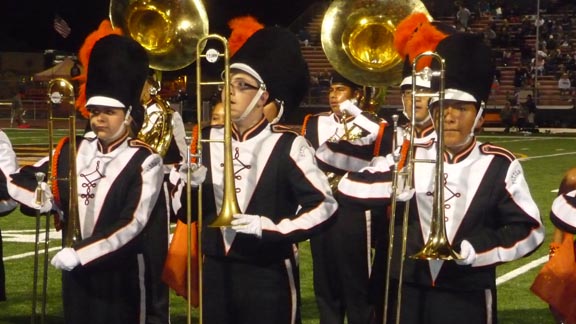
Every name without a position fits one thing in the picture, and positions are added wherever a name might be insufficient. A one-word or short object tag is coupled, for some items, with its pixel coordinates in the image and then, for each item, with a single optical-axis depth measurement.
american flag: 40.38
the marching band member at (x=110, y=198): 5.25
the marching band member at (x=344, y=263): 7.19
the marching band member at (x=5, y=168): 6.18
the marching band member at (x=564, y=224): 5.13
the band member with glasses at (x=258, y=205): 5.12
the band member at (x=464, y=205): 4.86
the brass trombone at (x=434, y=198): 4.64
